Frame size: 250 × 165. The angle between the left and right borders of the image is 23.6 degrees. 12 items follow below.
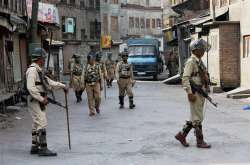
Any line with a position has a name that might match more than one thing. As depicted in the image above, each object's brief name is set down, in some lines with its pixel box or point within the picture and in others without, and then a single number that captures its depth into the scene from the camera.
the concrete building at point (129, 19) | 72.64
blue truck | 40.91
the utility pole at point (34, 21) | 22.62
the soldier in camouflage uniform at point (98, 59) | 17.77
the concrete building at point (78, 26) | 61.19
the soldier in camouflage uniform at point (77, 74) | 22.16
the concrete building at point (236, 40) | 23.52
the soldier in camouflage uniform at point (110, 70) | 32.47
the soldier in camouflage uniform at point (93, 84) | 17.11
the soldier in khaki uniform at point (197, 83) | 10.49
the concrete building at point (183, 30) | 36.38
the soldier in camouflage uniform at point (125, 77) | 18.58
